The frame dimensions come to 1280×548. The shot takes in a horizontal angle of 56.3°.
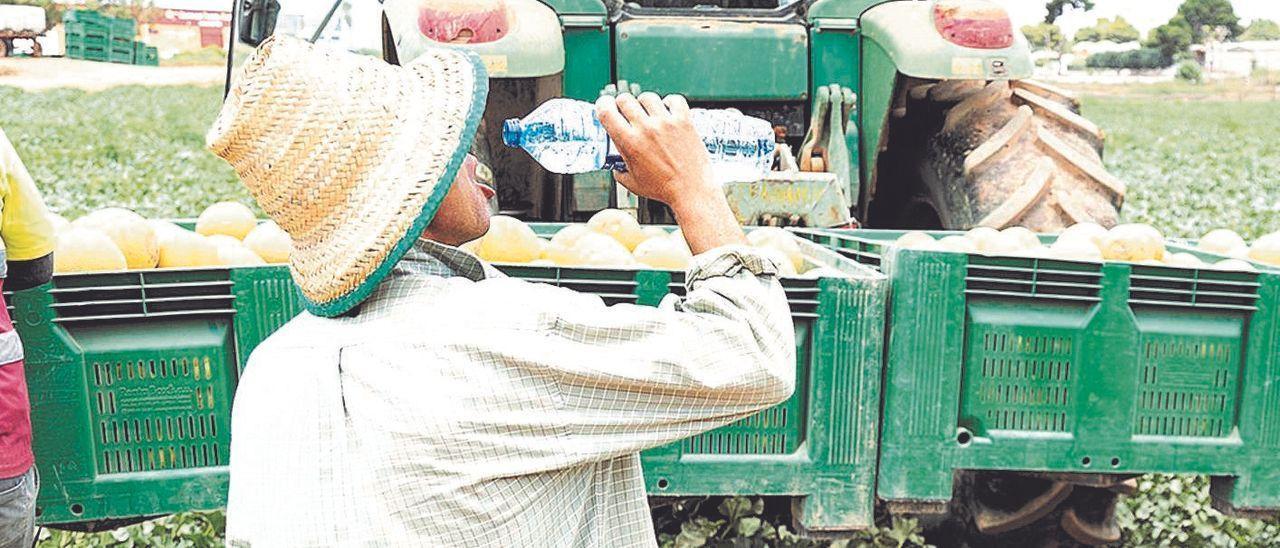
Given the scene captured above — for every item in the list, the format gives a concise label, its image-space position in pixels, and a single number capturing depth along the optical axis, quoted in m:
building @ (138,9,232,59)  45.06
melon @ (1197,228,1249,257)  3.51
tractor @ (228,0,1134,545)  4.21
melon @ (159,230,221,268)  3.02
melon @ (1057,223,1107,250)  3.38
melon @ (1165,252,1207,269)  3.18
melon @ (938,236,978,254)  3.31
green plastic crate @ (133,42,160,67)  39.97
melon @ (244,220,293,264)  3.16
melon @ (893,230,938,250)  3.28
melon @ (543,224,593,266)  3.09
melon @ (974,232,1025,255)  3.33
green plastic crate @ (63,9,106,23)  36.84
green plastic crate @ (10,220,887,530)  2.42
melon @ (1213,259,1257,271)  2.66
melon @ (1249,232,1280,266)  3.24
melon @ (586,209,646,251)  3.43
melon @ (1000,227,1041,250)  3.44
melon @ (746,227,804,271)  3.14
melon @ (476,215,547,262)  3.09
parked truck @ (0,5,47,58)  36.97
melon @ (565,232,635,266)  3.00
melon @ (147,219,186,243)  3.11
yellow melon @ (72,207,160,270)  2.93
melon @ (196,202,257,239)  3.45
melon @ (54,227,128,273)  2.71
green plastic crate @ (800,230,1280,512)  2.56
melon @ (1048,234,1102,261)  3.05
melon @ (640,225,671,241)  3.40
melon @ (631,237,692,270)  3.07
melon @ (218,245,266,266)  2.98
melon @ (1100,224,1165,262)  3.26
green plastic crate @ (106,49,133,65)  37.97
